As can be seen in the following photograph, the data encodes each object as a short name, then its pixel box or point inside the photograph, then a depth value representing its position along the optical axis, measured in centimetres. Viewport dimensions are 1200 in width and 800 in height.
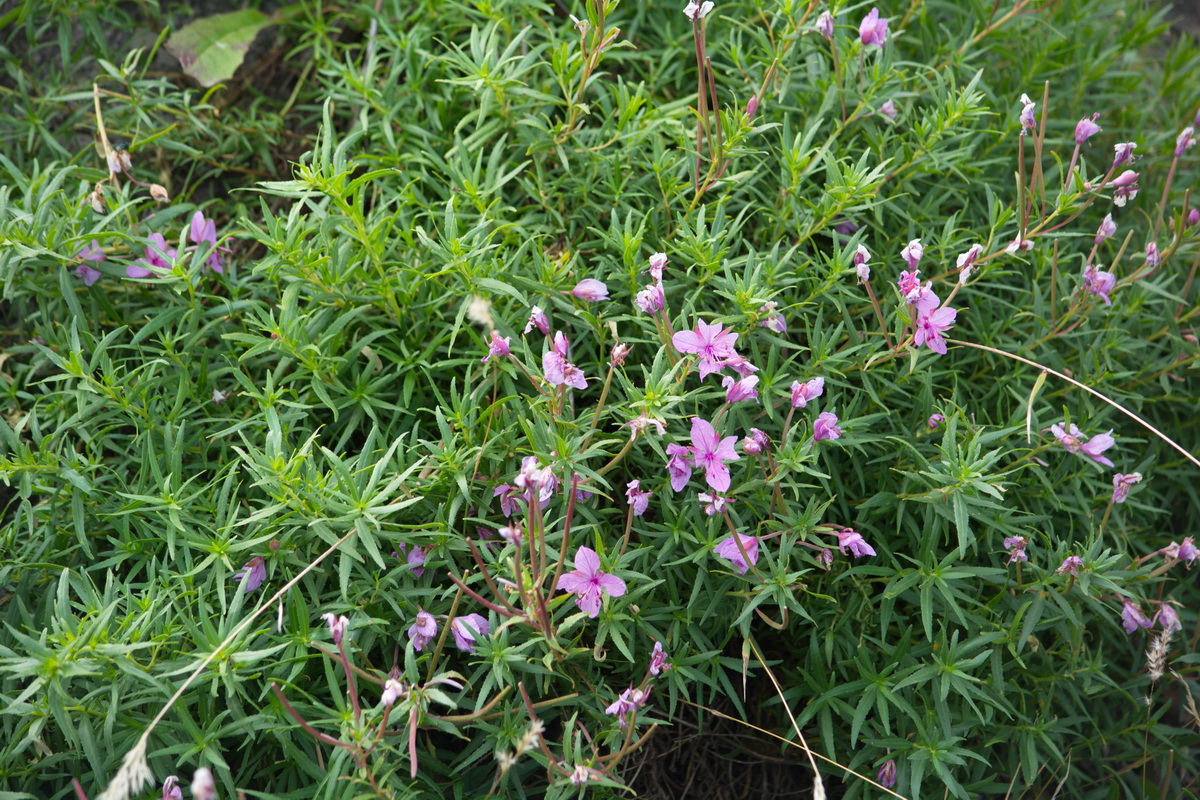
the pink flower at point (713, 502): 50
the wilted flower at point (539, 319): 49
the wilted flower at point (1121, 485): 52
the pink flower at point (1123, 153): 52
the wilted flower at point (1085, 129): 53
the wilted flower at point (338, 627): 44
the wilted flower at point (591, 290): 53
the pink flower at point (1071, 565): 52
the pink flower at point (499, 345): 50
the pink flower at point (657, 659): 49
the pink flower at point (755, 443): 49
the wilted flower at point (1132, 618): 54
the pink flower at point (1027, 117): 53
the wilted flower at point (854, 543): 50
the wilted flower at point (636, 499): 50
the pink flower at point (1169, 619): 54
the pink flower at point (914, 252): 50
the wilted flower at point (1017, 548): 52
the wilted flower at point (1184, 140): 55
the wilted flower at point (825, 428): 51
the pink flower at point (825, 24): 57
